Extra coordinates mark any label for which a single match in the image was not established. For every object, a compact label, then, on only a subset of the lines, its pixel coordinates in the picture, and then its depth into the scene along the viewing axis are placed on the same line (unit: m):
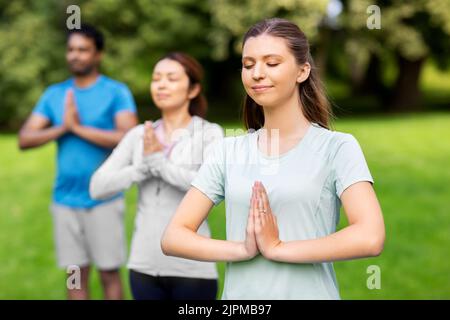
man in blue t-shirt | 4.80
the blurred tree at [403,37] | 20.61
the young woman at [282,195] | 2.12
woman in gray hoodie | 3.70
